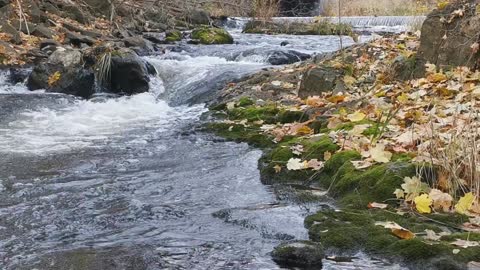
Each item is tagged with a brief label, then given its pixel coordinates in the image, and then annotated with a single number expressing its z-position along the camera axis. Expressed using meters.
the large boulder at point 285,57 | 13.27
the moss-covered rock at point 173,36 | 17.06
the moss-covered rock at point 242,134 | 6.33
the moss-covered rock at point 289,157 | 4.84
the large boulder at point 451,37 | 6.11
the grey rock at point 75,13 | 15.31
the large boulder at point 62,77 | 11.12
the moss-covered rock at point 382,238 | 3.02
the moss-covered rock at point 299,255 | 3.20
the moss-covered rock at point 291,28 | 20.70
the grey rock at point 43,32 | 13.07
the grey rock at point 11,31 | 12.18
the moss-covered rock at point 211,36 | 16.97
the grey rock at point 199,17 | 20.94
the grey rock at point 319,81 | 7.65
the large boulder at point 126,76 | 11.27
